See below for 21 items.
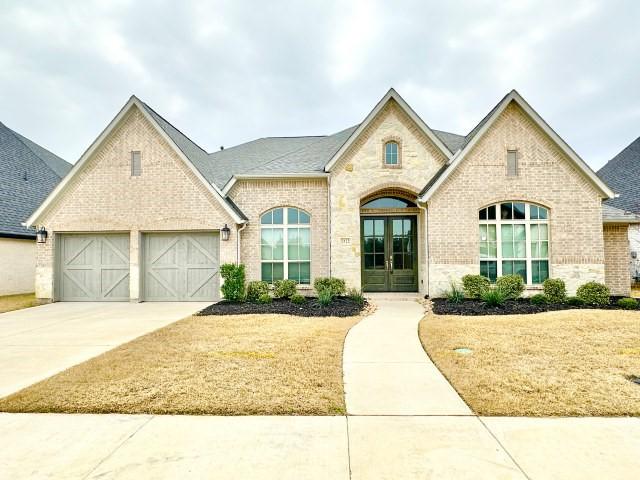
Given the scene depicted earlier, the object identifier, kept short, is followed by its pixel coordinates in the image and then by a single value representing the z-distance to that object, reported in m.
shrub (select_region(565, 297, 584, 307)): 10.58
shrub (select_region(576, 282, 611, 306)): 10.60
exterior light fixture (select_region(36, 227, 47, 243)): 12.78
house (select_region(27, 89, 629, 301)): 11.77
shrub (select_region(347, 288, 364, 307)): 11.31
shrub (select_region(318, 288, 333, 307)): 10.74
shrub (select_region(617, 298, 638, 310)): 10.04
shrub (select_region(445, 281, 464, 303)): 10.91
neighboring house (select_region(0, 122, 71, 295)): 15.96
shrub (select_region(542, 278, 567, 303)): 11.04
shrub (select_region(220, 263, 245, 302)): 11.59
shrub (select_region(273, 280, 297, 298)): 12.22
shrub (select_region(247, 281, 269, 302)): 11.96
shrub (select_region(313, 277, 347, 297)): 11.76
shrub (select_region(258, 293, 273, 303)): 11.54
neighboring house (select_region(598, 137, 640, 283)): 17.47
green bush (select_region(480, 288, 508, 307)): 10.10
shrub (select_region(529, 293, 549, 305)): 10.78
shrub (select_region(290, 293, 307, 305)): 11.40
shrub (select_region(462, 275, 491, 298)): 11.13
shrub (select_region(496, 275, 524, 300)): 11.09
